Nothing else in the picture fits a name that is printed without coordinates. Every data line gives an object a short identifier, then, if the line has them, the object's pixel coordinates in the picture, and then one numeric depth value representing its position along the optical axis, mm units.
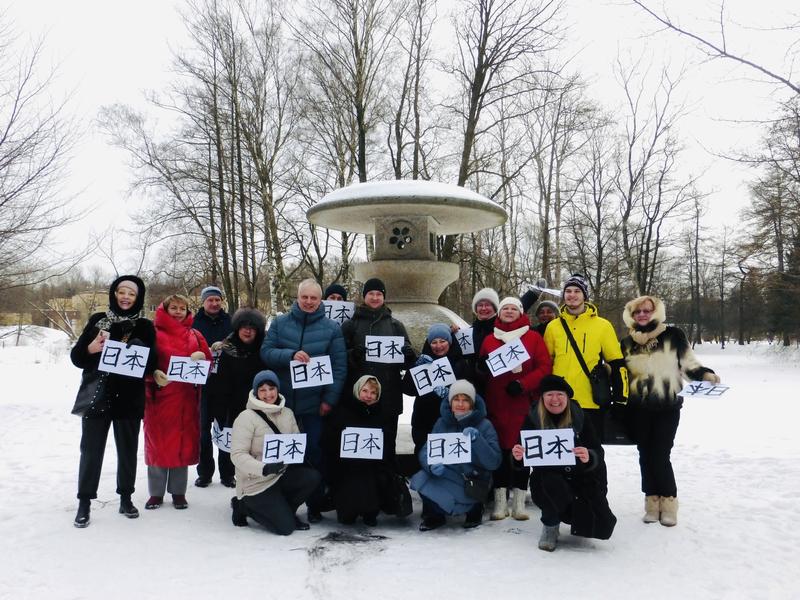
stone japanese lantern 6391
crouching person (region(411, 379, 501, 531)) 4418
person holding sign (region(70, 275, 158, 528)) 4352
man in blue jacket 4730
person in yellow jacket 4387
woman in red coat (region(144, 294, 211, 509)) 4762
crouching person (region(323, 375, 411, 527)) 4543
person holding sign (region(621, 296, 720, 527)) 4406
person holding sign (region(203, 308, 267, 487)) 5152
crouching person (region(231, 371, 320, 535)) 4297
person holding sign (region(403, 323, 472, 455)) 4852
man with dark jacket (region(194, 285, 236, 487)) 5633
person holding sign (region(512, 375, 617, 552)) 3975
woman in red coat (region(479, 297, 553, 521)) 4578
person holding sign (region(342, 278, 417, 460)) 4832
